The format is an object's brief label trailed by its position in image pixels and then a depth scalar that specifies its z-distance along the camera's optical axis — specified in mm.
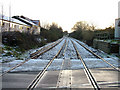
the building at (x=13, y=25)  28422
